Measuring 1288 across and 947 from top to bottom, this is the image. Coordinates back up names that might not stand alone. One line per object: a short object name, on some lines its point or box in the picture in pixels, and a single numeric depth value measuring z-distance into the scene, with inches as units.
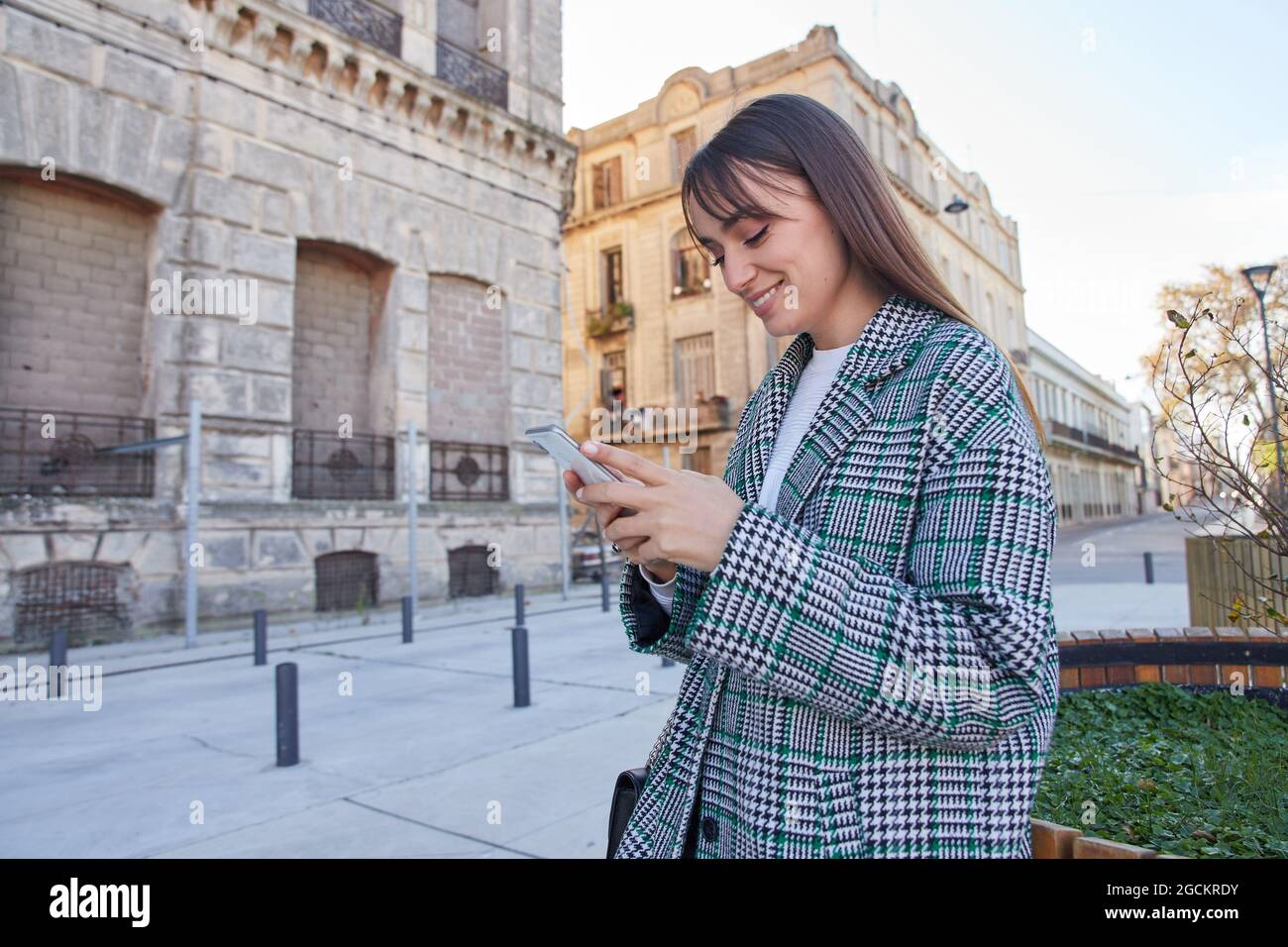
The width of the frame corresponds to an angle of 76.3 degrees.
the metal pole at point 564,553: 585.3
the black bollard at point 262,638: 345.4
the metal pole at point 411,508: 473.1
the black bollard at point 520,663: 252.7
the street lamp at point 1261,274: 542.8
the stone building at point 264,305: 409.4
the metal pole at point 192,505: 383.9
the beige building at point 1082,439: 1813.5
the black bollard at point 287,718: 196.5
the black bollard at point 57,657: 306.0
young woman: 38.8
